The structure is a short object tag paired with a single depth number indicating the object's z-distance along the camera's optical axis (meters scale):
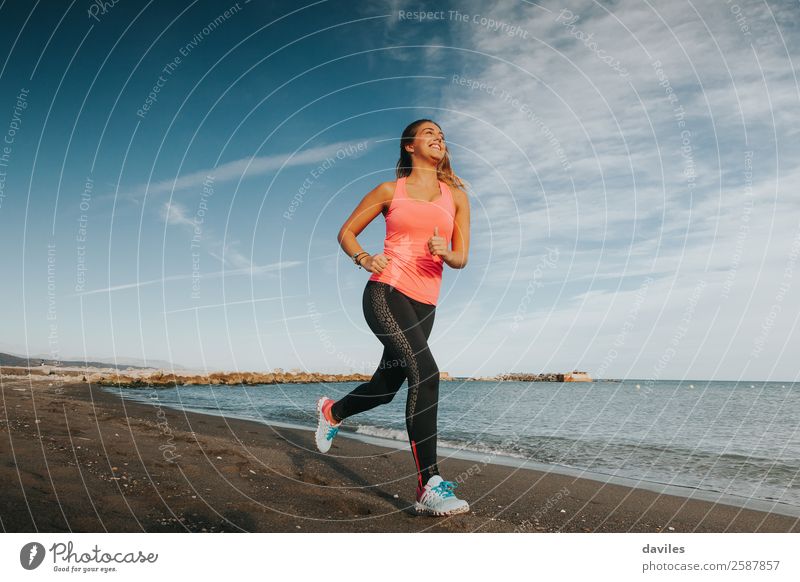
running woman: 4.20
